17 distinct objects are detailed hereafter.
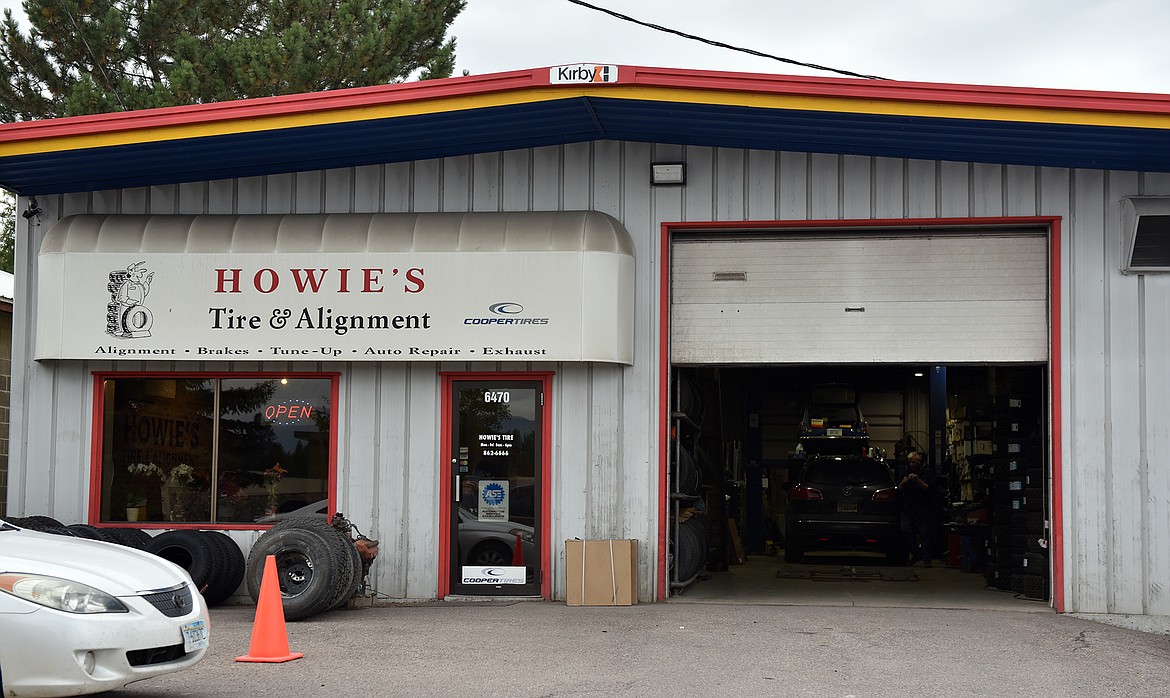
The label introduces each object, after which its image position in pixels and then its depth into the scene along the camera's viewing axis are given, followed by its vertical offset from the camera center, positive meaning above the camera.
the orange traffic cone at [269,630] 9.02 -1.52
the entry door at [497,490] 12.95 -0.73
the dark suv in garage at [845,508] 17.41 -1.21
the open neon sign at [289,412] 13.37 +0.07
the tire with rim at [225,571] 12.28 -1.50
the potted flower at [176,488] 13.45 -0.75
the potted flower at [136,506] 13.49 -0.94
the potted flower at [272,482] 13.35 -0.67
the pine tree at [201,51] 24.59 +7.60
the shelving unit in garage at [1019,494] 13.26 -0.79
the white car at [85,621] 6.53 -1.09
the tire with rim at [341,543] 11.53 -1.15
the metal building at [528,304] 12.15 +1.18
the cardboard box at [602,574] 12.34 -1.51
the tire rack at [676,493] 13.16 -0.75
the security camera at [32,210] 13.75 +2.26
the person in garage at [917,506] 18.52 -1.26
